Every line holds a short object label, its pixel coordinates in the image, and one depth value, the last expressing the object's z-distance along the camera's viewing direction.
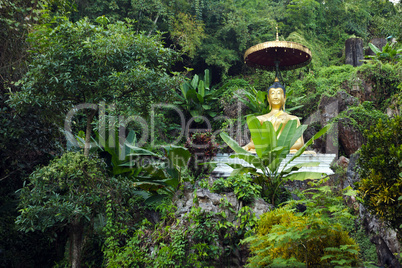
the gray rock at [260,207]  4.80
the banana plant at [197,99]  12.03
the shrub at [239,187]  4.88
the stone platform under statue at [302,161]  7.17
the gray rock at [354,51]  14.17
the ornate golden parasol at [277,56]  9.16
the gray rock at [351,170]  5.82
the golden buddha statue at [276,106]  8.91
